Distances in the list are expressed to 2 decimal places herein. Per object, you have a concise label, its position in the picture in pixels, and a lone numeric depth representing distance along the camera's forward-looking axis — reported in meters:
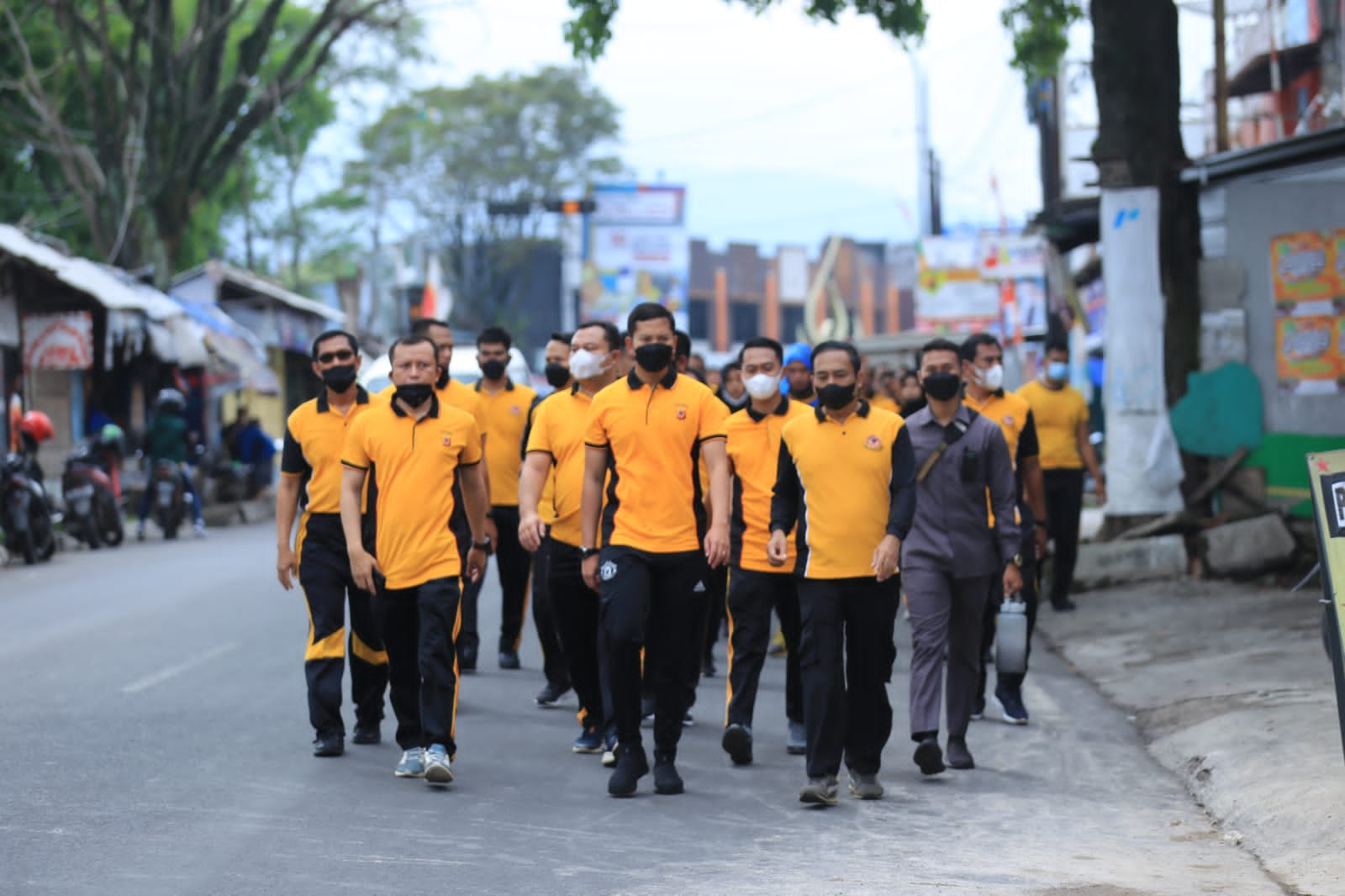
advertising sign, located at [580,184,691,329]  78.19
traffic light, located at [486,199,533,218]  63.78
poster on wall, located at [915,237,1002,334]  54.84
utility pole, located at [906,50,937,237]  47.38
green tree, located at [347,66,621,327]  63.56
